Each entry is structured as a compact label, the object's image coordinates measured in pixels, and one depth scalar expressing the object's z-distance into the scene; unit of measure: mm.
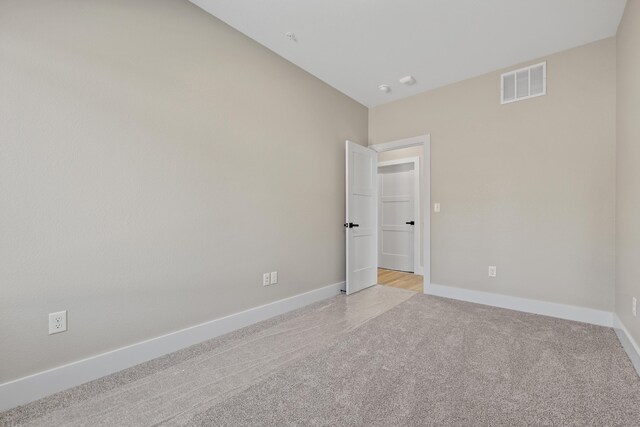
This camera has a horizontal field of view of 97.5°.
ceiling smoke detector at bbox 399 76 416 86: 3372
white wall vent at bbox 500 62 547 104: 2946
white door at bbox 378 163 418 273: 5254
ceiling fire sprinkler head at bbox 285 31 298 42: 2589
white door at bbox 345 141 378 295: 3709
